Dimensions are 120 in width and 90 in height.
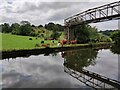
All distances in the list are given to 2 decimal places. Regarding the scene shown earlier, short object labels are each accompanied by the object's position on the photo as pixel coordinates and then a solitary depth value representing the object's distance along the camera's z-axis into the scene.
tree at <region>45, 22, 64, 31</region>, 41.76
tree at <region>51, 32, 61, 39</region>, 32.04
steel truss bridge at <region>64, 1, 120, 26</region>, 16.22
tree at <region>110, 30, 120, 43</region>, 30.61
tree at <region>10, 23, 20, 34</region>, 34.43
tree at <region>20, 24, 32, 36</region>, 33.43
